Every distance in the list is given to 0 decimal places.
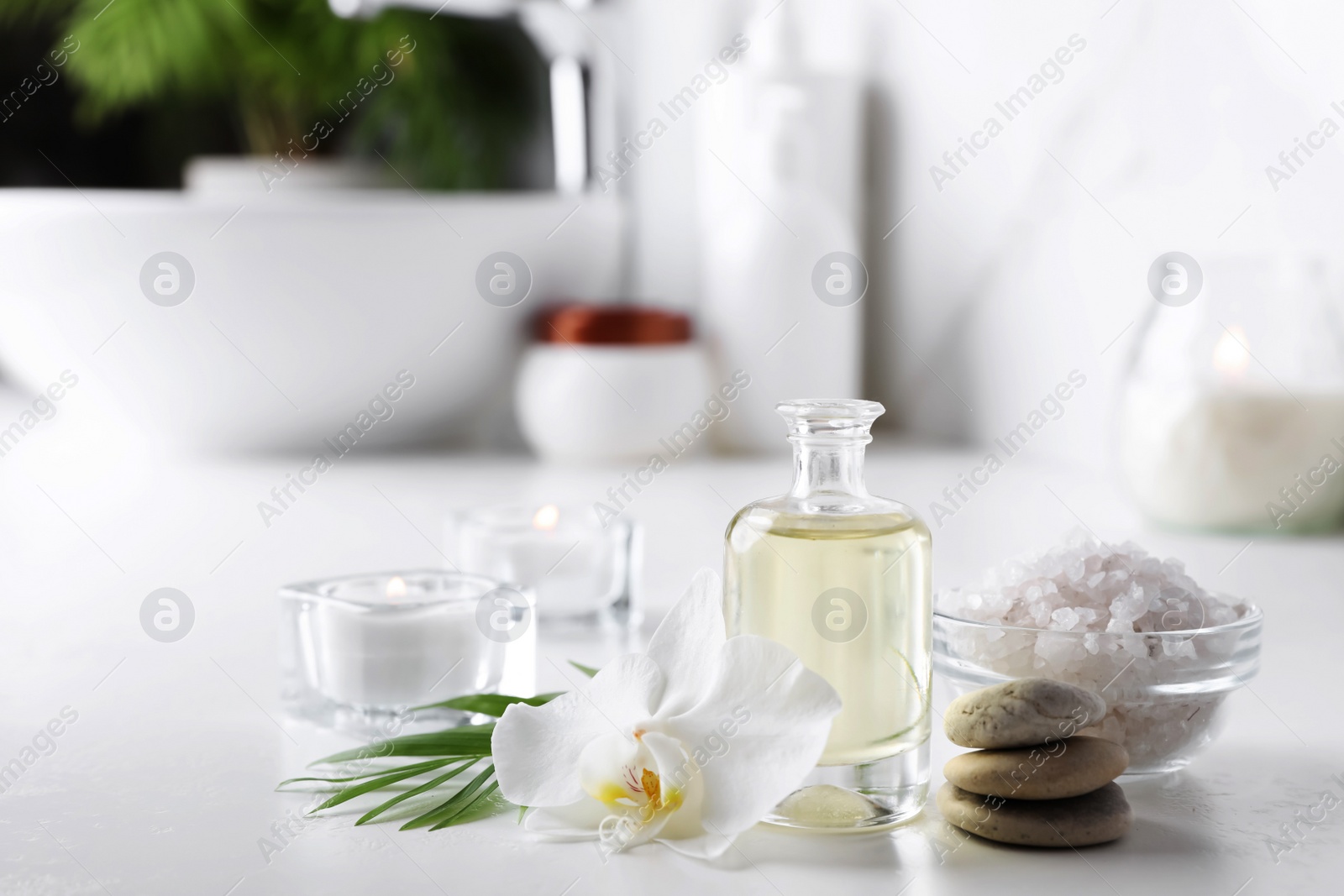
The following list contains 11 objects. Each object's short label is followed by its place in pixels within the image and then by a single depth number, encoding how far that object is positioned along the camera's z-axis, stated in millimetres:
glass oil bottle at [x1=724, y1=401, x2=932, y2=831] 678
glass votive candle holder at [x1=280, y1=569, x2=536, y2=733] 754
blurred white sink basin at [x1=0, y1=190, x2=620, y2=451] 1501
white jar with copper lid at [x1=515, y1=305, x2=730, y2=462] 1599
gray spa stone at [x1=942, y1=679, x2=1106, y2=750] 661
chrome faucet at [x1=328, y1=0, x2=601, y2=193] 2024
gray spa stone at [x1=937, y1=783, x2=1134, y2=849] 666
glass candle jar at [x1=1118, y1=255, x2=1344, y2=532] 1088
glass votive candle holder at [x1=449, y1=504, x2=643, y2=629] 917
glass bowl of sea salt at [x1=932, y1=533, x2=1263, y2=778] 696
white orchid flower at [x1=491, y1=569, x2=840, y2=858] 661
